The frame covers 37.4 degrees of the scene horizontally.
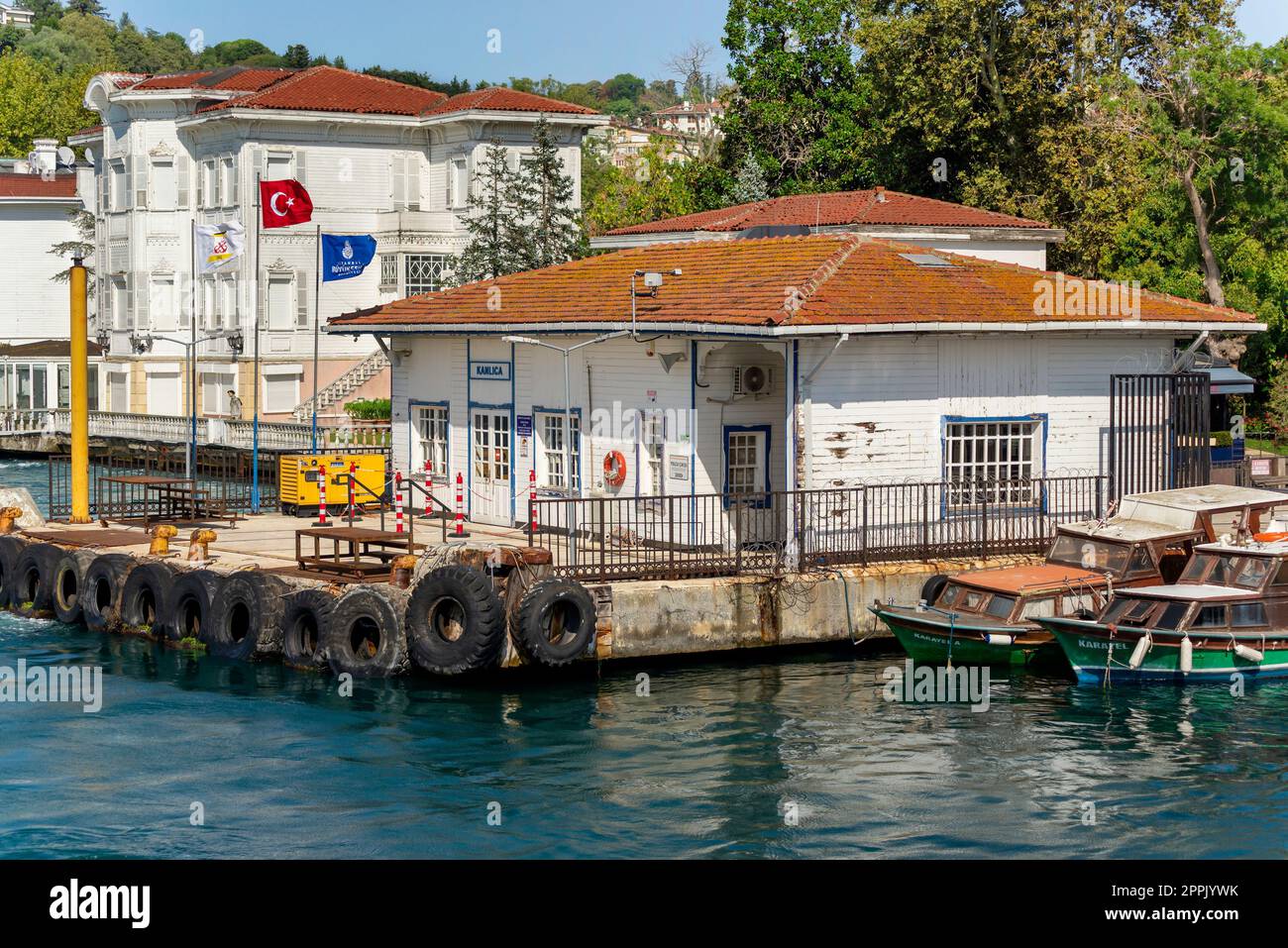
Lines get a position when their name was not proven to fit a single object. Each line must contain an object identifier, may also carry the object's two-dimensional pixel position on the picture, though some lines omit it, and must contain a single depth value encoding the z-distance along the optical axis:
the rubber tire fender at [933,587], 28.06
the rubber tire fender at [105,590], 30.67
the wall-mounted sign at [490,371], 34.53
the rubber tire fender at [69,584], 31.58
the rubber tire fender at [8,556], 33.38
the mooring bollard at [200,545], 30.19
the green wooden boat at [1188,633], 25.98
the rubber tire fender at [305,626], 26.97
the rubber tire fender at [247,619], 27.84
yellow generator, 36.91
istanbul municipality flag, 46.69
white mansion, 70.81
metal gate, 31.97
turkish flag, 48.59
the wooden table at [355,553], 27.78
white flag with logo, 47.56
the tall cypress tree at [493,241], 64.69
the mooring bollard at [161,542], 30.84
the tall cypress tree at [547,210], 65.75
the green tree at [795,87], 67.81
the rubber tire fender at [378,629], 26.41
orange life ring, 31.55
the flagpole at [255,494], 38.62
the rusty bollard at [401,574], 26.86
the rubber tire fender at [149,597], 29.65
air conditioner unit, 30.94
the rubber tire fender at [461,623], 26.02
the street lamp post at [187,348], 69.94
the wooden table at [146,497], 35.72
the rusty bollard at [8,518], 34.55
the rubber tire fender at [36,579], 32.34
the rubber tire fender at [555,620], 26.20
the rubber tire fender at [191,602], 28.81
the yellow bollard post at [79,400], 35.38
